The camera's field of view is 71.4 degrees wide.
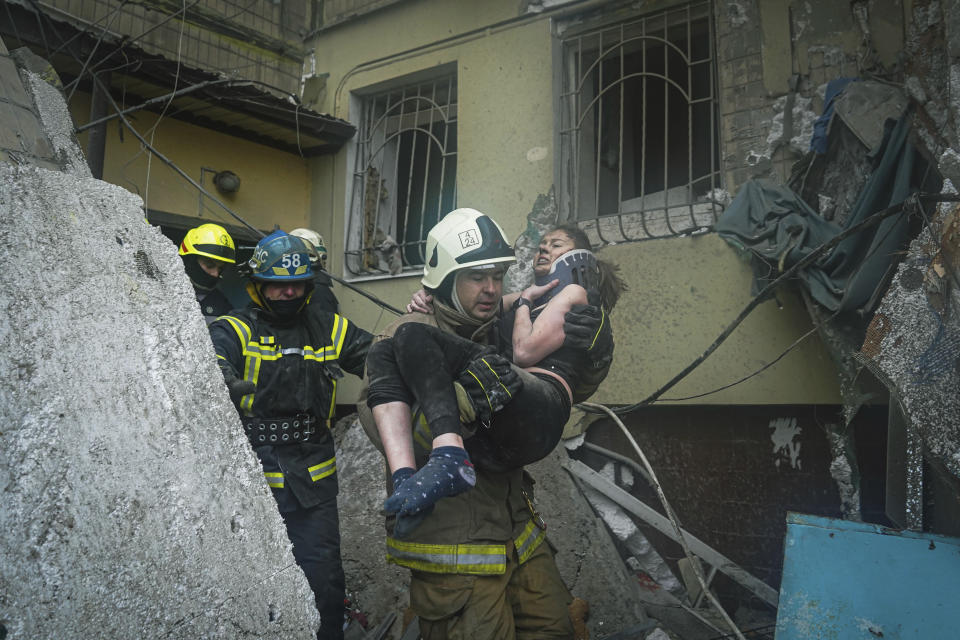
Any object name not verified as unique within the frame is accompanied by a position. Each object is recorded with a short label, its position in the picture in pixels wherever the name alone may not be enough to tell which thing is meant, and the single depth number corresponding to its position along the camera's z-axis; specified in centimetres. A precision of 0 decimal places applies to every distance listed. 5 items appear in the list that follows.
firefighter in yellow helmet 459
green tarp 335
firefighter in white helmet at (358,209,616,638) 208
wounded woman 200
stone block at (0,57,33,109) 207
